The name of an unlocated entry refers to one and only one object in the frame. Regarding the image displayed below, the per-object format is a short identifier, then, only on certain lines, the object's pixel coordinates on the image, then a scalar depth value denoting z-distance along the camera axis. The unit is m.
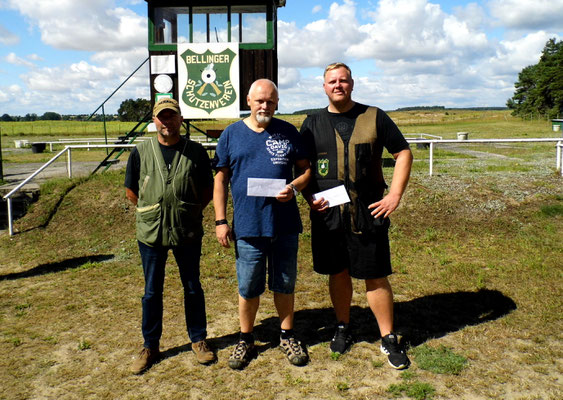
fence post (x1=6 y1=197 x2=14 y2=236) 8.63
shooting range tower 10.55
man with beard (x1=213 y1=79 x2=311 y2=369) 3.61
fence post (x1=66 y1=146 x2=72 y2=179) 10.57
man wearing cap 3.74
